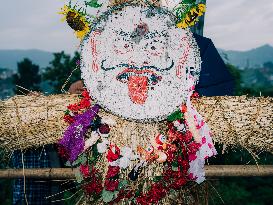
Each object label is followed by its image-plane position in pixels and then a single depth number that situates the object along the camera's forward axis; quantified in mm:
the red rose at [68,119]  2377
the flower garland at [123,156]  2260
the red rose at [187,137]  2312
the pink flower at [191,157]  2301
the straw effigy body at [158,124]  2457
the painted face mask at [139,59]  2306
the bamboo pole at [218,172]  2506
